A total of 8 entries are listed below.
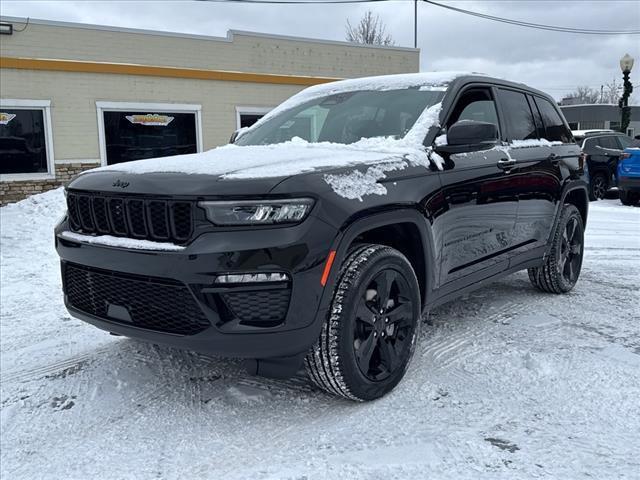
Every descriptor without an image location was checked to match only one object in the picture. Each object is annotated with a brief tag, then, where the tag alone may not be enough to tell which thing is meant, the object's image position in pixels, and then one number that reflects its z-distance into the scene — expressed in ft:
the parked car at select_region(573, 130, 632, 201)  47.47
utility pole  103.67
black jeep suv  8.64
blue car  41.42
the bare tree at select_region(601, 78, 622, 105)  273.40
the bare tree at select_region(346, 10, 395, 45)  124.16
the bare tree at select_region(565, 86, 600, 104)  264.03
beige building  40.63
